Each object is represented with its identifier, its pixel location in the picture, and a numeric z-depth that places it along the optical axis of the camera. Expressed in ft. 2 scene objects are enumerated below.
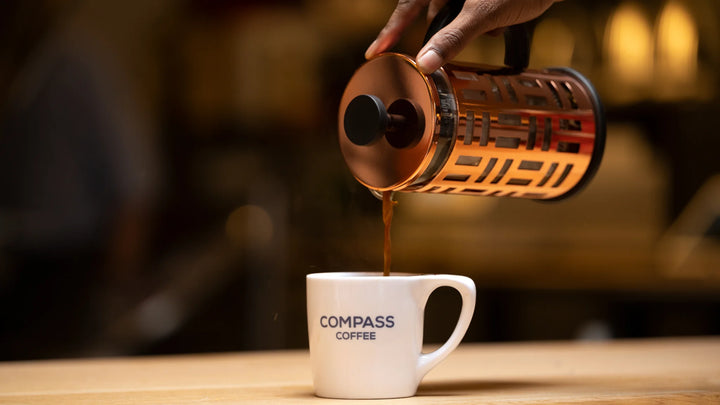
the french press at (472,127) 4.51
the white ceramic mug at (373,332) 4.48
